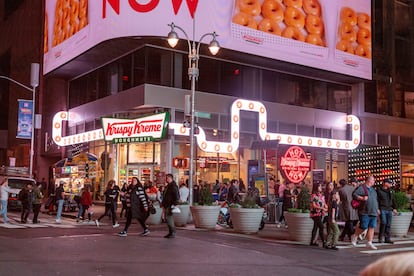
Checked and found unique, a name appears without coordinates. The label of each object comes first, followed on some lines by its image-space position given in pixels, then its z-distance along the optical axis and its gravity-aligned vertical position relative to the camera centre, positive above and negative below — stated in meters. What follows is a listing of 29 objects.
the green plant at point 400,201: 16.59 -0.76
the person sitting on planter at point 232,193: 20.47 -0.71
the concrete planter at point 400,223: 16.55 -1.46
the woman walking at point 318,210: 13.64 -0.89
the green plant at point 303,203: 14.53 -0.76
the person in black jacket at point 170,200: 14.83 -0.74
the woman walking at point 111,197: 19.34 -0.88
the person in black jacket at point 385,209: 14.97 -0.92
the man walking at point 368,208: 13.69 -0.82
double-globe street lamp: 20.39 +3.99
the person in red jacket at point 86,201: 20.30 -1.08
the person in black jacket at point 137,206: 15.08 -0.93
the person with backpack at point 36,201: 19.89 -1.09
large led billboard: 27.19 +8.47
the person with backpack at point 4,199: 19.66 -1.03
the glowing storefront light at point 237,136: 27.38 +2.30
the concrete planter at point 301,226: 14.35 -1.38
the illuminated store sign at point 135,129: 26.39 +2.36
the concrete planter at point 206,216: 18.00 -1.42
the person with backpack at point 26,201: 19.90 -1.09
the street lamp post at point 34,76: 34.84 +6.45
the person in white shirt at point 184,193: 20.62 -0.74
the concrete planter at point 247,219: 16.58 -1.39
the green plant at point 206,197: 18.22 -0.78
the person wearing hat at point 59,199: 20.52 -1.06
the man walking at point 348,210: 14.90 -0.96
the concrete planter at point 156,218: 19.89 -1.67
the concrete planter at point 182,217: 19.17 -1.56
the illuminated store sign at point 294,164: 19.86 +0.44
